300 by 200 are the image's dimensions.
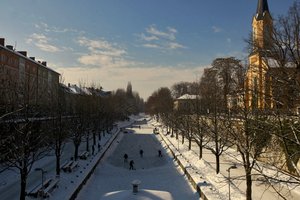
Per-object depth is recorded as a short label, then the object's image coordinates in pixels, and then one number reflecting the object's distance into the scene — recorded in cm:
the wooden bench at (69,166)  2489
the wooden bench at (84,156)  3122
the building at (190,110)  4039
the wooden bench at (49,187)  1736
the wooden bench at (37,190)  1755
